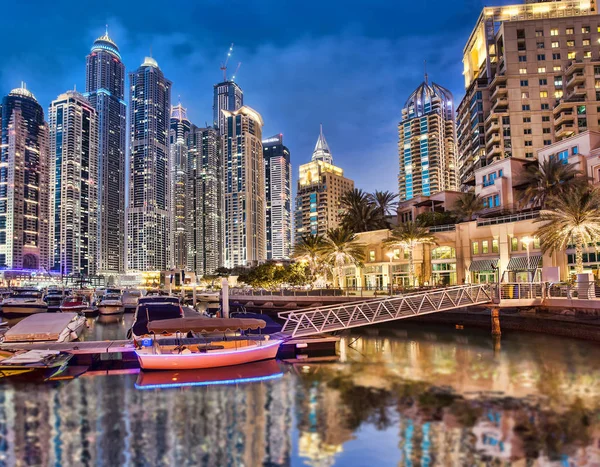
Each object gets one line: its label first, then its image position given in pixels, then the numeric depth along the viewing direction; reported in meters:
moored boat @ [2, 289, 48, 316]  58.77
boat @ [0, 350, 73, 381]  22.50
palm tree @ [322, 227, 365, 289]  65.31
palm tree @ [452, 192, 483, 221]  68.62
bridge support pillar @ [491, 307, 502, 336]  36.38
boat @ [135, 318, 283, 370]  23.28
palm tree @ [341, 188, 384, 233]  85.38
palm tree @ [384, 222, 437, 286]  60.50
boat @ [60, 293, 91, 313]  60.62
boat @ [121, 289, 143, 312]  72.69
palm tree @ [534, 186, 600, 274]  37.72
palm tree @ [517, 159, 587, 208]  55.56
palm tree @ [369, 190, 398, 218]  88.00
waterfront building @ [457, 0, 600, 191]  86.75
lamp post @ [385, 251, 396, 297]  50.81
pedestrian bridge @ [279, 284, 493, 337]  30.39
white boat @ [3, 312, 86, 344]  28.81
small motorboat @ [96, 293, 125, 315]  64.81
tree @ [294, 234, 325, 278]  71.38
